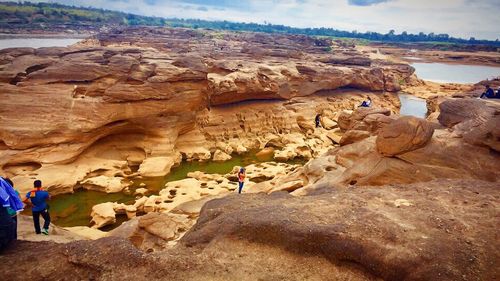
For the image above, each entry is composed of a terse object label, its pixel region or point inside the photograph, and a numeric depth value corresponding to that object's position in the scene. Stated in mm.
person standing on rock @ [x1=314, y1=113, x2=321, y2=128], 28344
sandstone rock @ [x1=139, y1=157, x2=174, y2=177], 18578
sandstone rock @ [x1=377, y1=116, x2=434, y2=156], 11633
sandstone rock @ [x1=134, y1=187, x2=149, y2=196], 16736
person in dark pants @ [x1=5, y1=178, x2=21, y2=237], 5800
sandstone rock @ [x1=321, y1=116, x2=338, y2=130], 28205
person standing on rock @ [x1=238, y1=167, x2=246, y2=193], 15127
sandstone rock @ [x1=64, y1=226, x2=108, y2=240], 11760
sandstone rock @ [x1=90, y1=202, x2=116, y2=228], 13727
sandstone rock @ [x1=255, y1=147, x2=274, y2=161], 22719
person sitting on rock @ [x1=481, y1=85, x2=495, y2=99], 20959
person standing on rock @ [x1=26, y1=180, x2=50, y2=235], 8891
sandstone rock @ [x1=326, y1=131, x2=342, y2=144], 24812
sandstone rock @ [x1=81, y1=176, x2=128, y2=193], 16766
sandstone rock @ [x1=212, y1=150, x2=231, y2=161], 21703
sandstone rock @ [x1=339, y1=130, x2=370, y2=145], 15305
